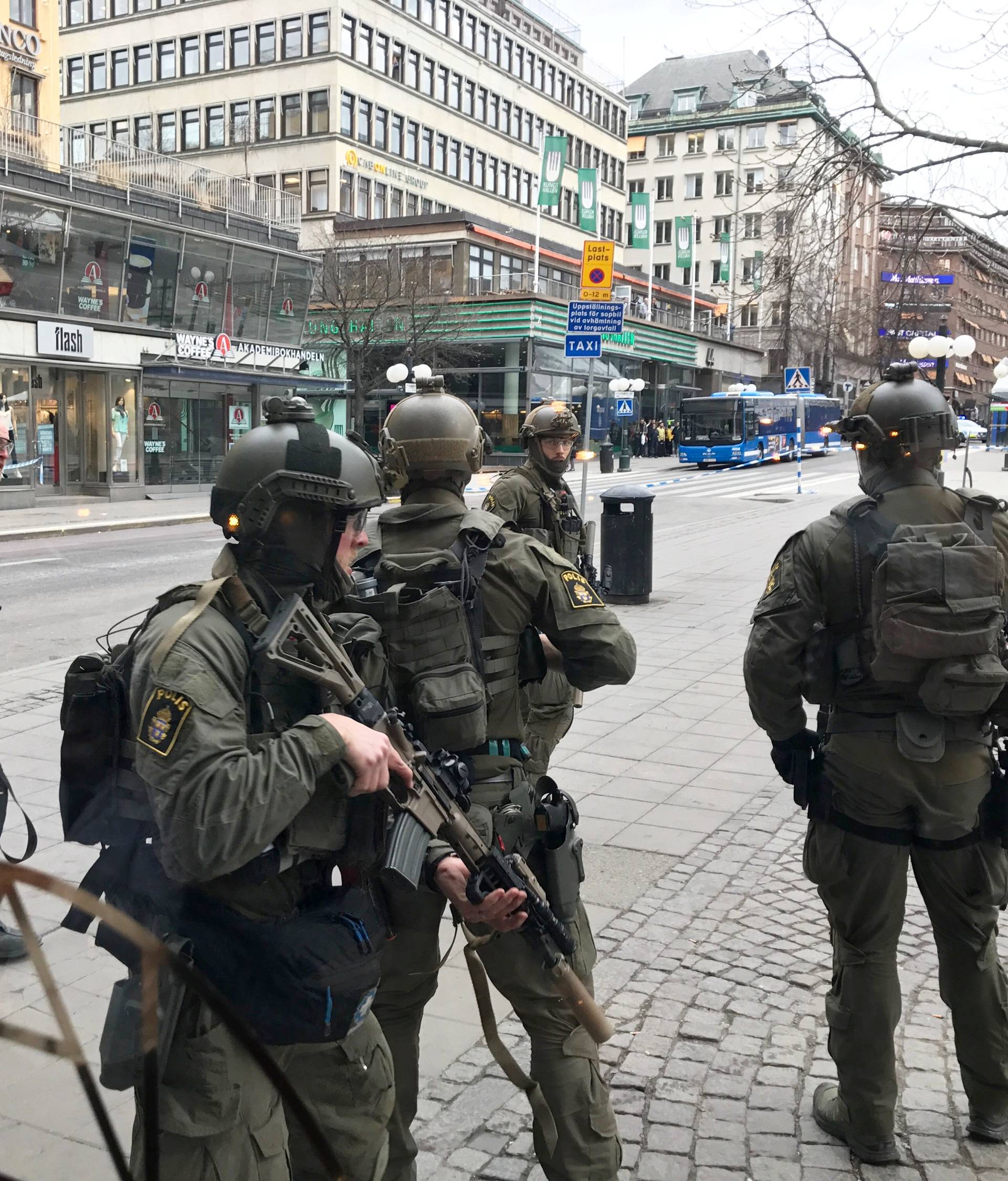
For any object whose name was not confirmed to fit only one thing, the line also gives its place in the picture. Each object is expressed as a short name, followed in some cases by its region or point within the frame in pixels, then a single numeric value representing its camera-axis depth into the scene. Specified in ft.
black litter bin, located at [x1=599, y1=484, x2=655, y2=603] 40.32
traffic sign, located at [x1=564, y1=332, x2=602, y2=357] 40.47
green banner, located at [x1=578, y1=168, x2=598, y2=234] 130.72
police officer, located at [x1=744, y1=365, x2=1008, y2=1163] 10.43
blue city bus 142.92
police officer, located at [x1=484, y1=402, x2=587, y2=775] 20.68
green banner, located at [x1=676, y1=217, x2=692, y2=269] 162.09
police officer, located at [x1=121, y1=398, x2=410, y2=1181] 6.94
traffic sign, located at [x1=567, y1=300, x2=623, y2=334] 40.73
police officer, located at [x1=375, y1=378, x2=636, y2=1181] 9.53
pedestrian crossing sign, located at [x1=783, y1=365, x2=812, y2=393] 93.66
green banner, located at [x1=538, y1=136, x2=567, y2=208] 124.57
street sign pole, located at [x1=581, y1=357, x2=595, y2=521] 37.96
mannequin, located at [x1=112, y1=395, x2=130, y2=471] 95.50
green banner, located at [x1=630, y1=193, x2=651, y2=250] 155.84
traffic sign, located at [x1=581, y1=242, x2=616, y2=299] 41.11
